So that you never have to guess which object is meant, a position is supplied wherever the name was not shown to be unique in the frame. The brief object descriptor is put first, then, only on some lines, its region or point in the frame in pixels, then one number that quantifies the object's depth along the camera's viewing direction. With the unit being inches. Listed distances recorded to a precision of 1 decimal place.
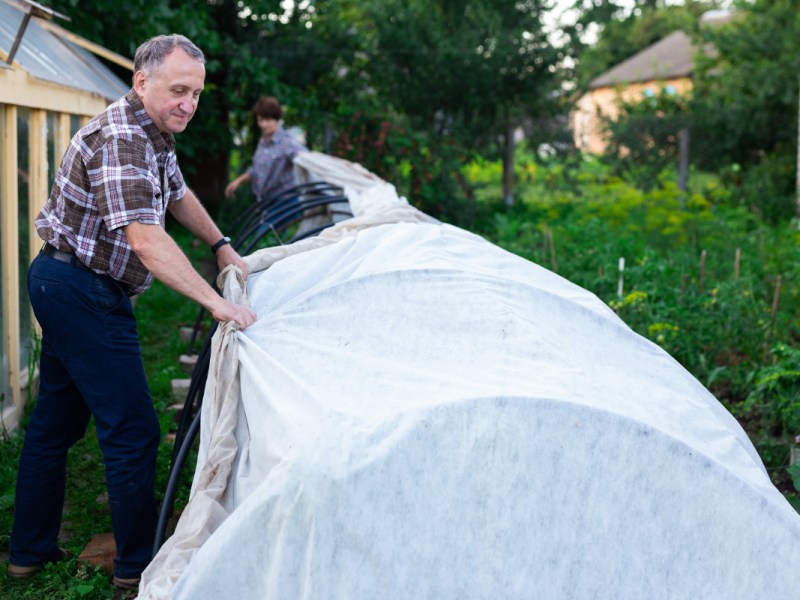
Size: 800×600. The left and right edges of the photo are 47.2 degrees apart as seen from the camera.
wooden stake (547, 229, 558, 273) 272.2
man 109.1
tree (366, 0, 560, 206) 528.4
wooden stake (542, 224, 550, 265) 286.2
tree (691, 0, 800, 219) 535.8
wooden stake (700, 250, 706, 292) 240.6
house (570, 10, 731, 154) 1208.8
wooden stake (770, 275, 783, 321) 222.9
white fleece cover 90.0
